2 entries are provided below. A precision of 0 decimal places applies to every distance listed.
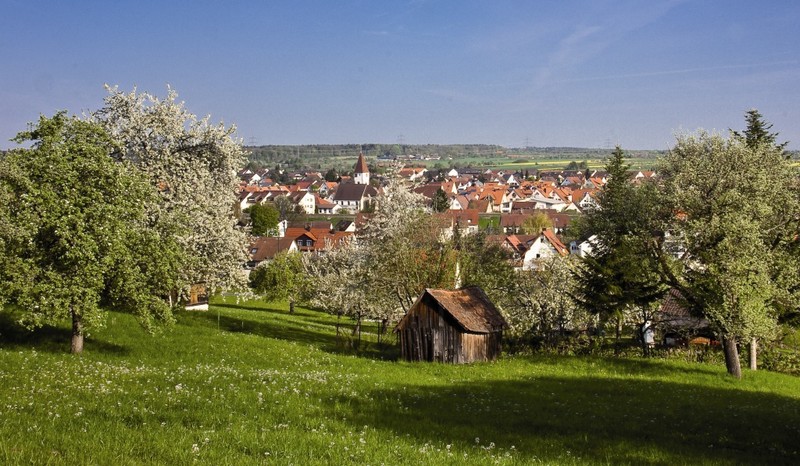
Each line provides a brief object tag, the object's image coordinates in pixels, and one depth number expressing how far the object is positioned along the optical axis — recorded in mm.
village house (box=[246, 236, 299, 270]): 118250
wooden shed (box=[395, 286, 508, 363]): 37062
